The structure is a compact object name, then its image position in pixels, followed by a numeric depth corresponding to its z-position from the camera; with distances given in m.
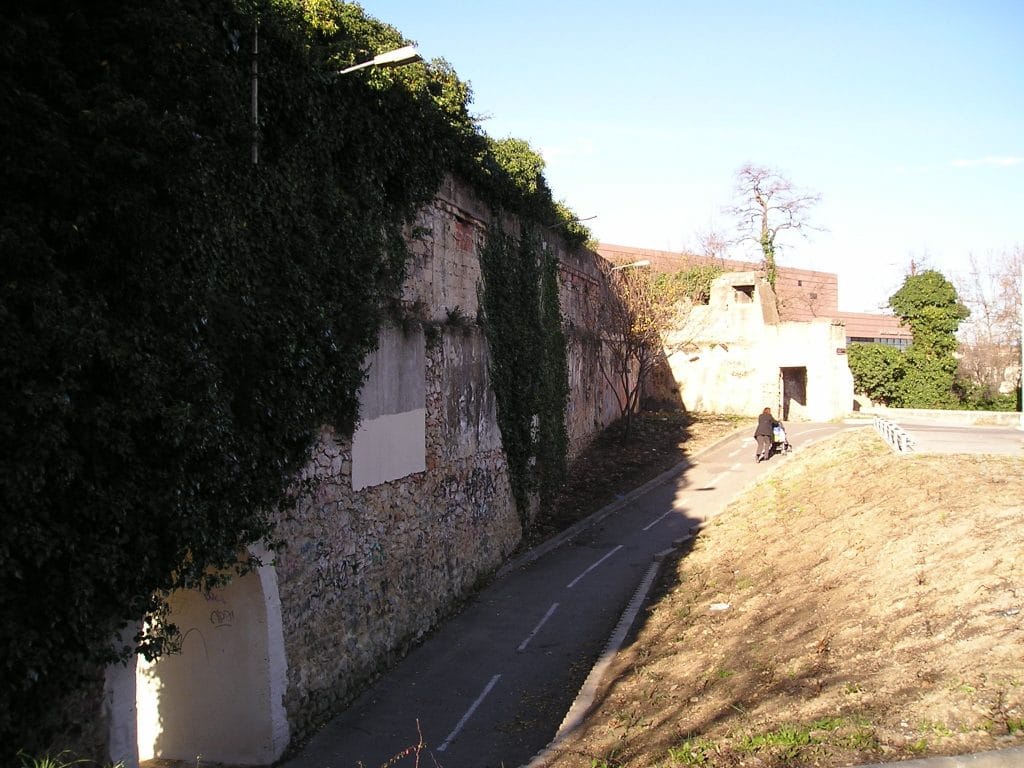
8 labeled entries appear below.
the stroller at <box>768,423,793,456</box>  24.95
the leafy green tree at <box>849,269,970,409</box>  36.34
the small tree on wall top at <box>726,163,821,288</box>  46.41
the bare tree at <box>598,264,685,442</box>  27.38
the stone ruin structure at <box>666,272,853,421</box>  34.91
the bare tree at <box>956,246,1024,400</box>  37.72
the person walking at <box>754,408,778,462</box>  24.55
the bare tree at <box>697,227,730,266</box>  51.90
